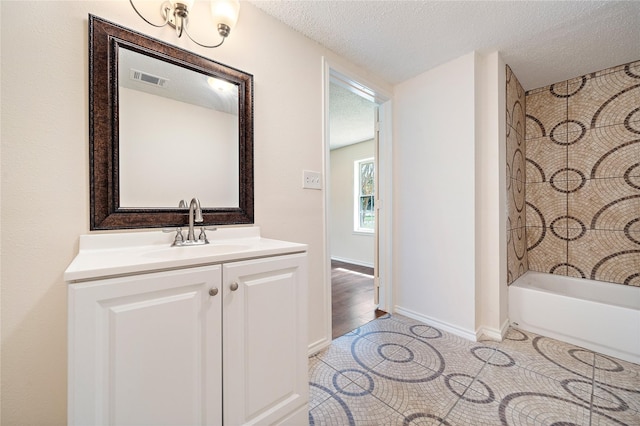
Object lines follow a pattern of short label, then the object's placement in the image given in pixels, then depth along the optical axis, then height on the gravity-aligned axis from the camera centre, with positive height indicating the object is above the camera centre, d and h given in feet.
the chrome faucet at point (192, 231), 3.88 -0.26
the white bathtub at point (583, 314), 5.41 -2.43
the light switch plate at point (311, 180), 5.75 +0.79
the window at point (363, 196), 15.88 +1.12
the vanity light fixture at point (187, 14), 3.83 +3.14
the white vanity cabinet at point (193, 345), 2.22 -1.38
